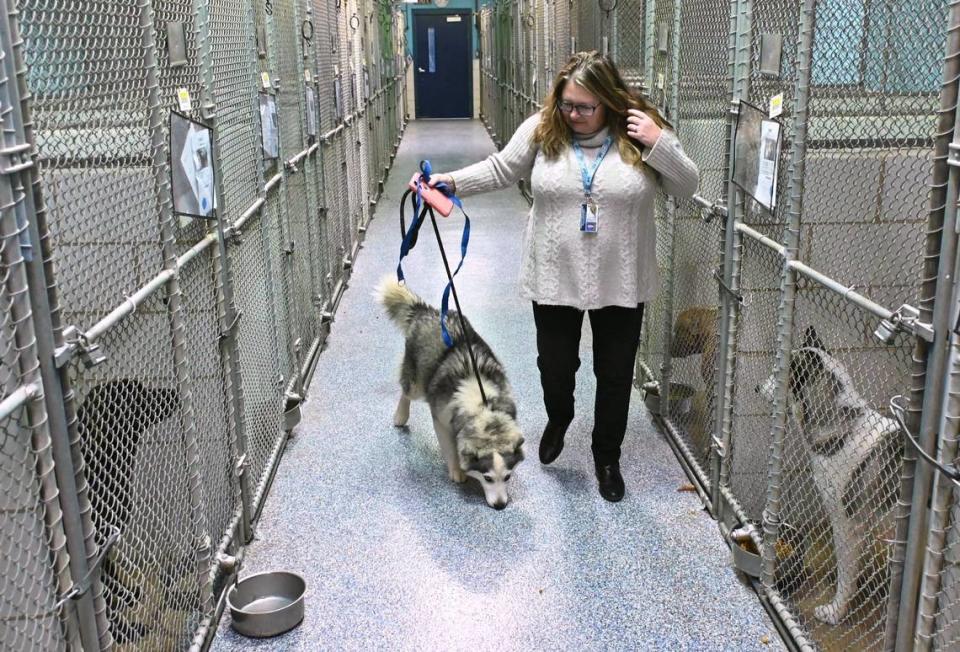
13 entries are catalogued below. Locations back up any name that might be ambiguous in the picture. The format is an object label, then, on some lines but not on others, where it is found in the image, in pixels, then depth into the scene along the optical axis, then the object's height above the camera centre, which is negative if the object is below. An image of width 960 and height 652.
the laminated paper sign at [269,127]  3.39 -0.06
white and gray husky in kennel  2.01 -0.88
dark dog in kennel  1.74 -0.74
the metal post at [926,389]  1.53 -0.55
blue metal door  19.91 +0.99
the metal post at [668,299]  3.66 -0.86
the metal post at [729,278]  2.57 -0.57
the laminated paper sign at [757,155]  2.30 -0.16
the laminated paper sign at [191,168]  2.13 -0.14
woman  2.79 -0.32
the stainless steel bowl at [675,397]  3.70 -1.33
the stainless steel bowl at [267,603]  2.44 -1.46
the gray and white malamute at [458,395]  3.16 -1.14
